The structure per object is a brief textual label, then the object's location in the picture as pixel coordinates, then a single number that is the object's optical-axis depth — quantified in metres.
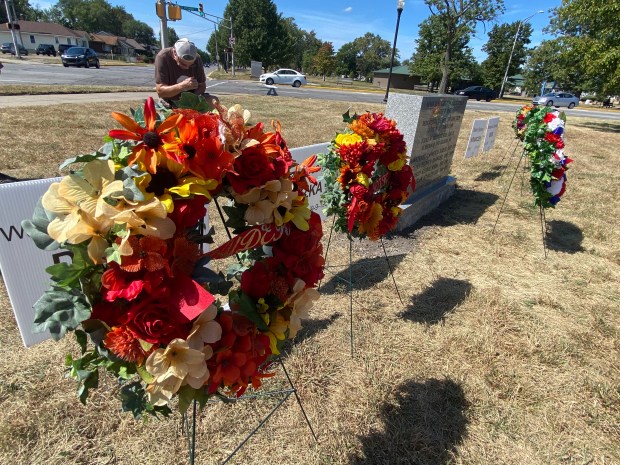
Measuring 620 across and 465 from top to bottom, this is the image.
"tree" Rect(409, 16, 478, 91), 39.88
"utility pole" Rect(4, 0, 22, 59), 32.72
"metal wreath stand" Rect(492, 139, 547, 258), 4.64
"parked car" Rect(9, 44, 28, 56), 42.33
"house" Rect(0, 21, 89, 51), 59.03
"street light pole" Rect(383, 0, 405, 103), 15.45
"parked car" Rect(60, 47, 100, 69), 27.53
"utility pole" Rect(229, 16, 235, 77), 39.34
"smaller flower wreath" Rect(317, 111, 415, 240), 2.67
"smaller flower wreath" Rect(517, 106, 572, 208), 4.20
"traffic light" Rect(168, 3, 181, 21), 13.91
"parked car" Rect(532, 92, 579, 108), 29.23
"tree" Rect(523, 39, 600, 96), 42.49
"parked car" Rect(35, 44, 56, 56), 44.25
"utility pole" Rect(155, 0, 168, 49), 13.53
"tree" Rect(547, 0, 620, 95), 12.71
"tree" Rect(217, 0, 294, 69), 44.66
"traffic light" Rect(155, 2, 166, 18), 13.46
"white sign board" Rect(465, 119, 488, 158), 8.63
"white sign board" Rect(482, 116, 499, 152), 9.47
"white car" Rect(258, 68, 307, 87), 28.12
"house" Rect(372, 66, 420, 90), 54.53
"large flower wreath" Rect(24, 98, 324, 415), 0.93
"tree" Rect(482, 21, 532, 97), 43.38
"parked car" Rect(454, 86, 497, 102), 30.39
